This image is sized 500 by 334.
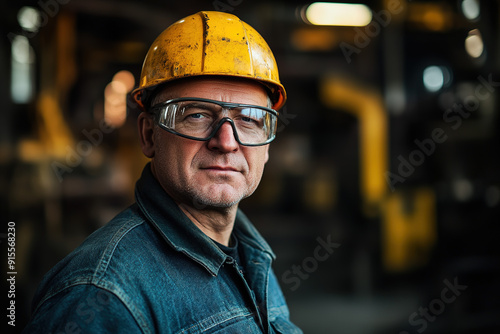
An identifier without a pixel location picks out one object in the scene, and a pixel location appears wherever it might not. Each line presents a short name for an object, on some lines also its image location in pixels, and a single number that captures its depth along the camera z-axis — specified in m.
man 1.18
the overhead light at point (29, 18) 5.09
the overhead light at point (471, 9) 6.23
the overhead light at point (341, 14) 7.25
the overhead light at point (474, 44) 6.54
